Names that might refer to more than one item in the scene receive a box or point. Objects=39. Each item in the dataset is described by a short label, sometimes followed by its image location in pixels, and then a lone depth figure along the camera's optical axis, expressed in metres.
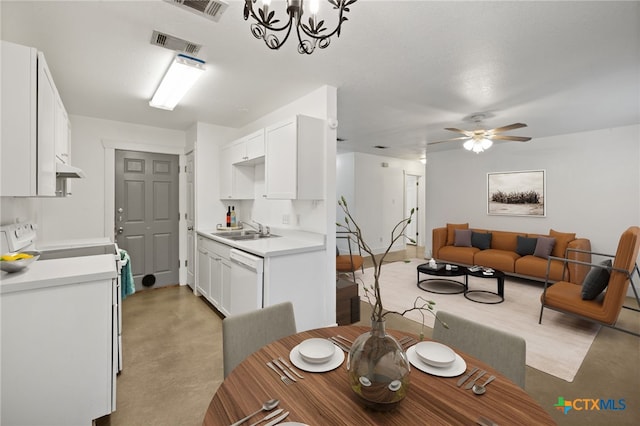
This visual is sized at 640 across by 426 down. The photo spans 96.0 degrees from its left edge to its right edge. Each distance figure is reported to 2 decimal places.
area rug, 2.55
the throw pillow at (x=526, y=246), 4.92
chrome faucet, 3.80
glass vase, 0.87
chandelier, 1.06
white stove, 1.45
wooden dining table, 0.84
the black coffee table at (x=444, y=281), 4.20
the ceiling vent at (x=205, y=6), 1.63
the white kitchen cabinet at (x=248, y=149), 3.35
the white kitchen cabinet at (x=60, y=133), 2.18
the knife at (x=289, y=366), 1.06
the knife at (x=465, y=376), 1.00
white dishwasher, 2.54
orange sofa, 4.22
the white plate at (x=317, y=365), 1.09
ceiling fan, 3.84
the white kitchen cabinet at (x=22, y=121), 1.50
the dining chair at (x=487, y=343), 1.19
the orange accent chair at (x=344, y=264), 4.64
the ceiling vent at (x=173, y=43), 2.03
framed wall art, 5.19
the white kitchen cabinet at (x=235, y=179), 4.05
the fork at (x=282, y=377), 1.02
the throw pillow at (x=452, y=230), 5.95
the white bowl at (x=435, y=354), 1.08
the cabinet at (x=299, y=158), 2.75
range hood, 2.25
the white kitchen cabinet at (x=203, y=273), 3.72
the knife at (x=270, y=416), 0.83
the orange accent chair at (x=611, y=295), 2.59
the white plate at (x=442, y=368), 1.05
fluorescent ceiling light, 2.34
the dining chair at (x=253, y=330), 1.36
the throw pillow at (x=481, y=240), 5.48
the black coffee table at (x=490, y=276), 3.92
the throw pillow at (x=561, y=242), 4.52
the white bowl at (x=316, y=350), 1.11
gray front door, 4.22
